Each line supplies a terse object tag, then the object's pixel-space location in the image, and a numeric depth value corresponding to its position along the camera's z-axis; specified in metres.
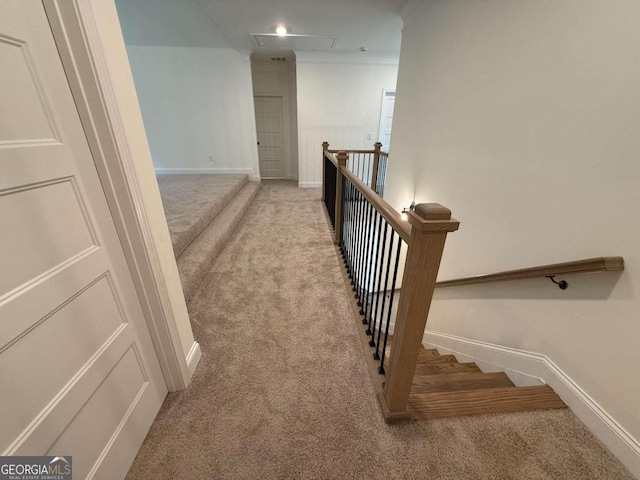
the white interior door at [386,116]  5.13
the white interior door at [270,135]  5.96
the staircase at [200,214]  2.11
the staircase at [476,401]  1.11
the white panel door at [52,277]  0.57
